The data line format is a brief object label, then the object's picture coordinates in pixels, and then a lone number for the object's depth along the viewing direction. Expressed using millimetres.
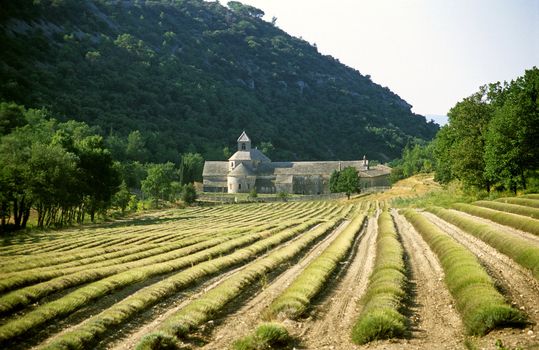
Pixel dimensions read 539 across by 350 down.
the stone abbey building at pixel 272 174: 144625
